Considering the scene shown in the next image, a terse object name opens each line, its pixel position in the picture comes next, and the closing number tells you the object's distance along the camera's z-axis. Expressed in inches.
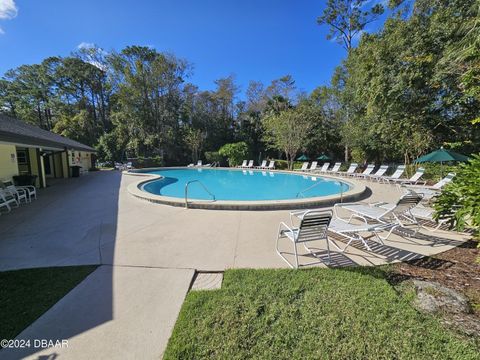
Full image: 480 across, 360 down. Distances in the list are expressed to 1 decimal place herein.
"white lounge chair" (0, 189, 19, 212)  266.5
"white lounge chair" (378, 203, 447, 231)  201.4
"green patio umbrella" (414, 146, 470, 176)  350.0
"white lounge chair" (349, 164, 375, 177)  575.9
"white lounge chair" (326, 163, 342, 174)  705.0
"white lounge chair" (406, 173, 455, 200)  292.7
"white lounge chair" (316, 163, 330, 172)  735.7
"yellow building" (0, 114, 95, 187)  293.9
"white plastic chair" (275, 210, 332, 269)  138.6
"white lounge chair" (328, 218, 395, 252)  159.3
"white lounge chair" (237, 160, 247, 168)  979.2
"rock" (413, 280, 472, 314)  98.1
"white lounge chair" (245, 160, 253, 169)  936.9
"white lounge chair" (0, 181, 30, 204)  301.5
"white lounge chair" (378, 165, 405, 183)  493.4
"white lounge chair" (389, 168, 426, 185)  448.3
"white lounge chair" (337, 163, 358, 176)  638.5
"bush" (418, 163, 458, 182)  505.7
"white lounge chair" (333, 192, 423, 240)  184.1
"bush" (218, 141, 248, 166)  1029.8
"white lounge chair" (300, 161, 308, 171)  786.2
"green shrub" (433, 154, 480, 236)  109.7
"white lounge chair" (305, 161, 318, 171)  780.9
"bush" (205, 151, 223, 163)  1096.2
